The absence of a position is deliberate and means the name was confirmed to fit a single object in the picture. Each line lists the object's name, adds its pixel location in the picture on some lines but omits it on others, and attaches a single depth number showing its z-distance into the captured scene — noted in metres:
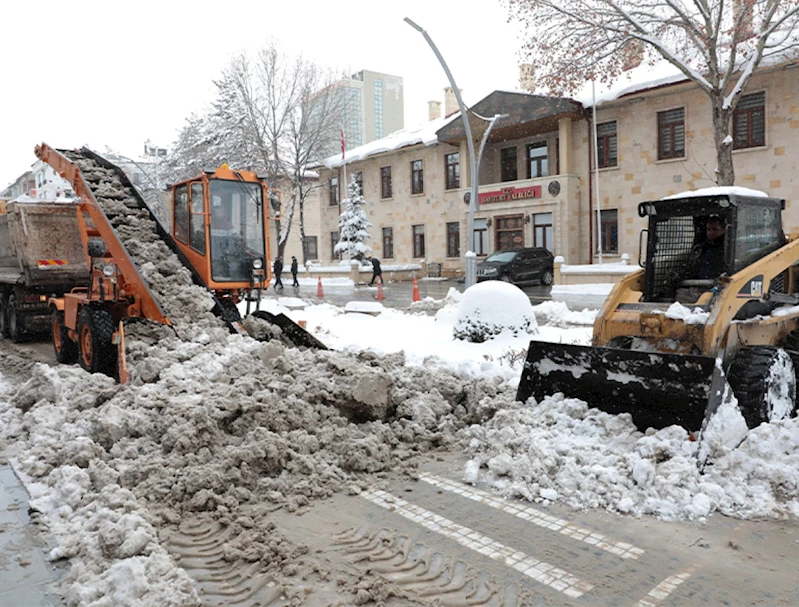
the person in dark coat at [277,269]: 29.24
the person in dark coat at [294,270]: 32.28
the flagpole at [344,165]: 38.72
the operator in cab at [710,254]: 6.75
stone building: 25.94
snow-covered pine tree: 40.59
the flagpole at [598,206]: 28.42
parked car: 26.97
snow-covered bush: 10.62
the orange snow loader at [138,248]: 8.76
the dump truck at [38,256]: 12.33
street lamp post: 18.00
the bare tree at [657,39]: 18.28
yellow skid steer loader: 5.39
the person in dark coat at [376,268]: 29.72
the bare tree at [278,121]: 36.97
